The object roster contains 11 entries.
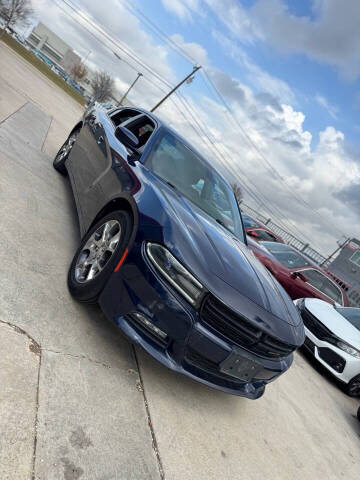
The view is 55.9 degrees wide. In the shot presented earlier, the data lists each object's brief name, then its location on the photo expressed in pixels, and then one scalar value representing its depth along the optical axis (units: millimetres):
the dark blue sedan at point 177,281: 2148
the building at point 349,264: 28266
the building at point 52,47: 98562
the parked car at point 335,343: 4887
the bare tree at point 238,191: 45094
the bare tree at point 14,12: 44281
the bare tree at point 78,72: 92938
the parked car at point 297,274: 6940
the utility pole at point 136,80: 45344
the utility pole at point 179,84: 29391
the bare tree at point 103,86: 75500
